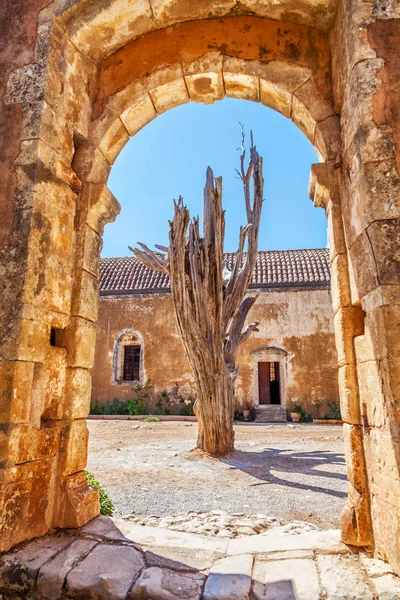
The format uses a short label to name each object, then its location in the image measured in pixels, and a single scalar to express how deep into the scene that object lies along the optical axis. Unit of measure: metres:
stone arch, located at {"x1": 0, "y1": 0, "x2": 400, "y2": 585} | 2.13
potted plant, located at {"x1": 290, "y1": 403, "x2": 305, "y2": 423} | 13.18
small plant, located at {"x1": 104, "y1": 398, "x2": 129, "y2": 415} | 14.26
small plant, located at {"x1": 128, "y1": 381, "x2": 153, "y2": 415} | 14.05
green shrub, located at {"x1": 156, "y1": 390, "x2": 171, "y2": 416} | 14.05
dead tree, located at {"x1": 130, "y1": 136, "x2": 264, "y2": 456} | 6.46
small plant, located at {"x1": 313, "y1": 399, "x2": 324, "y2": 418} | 13.27
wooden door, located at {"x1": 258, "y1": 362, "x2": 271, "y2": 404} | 14.22
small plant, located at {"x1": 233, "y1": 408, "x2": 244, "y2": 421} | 13.58
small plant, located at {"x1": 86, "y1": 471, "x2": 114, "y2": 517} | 3.26
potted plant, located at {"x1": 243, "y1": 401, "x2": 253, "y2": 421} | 13.45
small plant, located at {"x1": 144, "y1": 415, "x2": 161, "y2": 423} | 12.38
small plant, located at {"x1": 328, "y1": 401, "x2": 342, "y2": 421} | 12.95
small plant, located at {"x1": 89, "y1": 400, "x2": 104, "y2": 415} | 14.44
